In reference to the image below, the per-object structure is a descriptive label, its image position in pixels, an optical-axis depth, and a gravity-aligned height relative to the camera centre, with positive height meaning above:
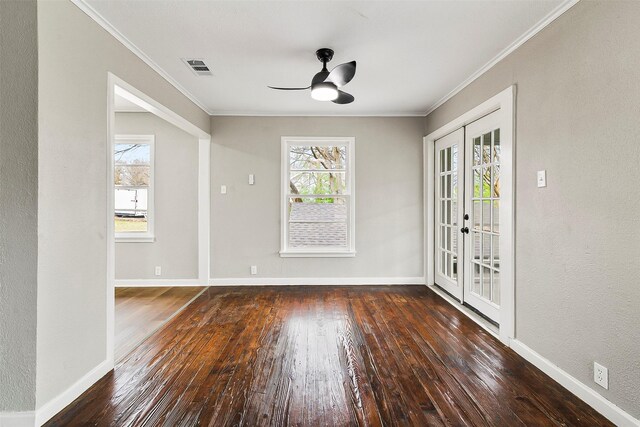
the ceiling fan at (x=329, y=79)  2.47 +1.09
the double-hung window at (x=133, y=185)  4.69 +0.41
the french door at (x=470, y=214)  3.15 +0.00
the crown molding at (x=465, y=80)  2.11 +1.38
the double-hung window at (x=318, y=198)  4.68 +0.23
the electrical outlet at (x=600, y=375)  1.83 -0.94
